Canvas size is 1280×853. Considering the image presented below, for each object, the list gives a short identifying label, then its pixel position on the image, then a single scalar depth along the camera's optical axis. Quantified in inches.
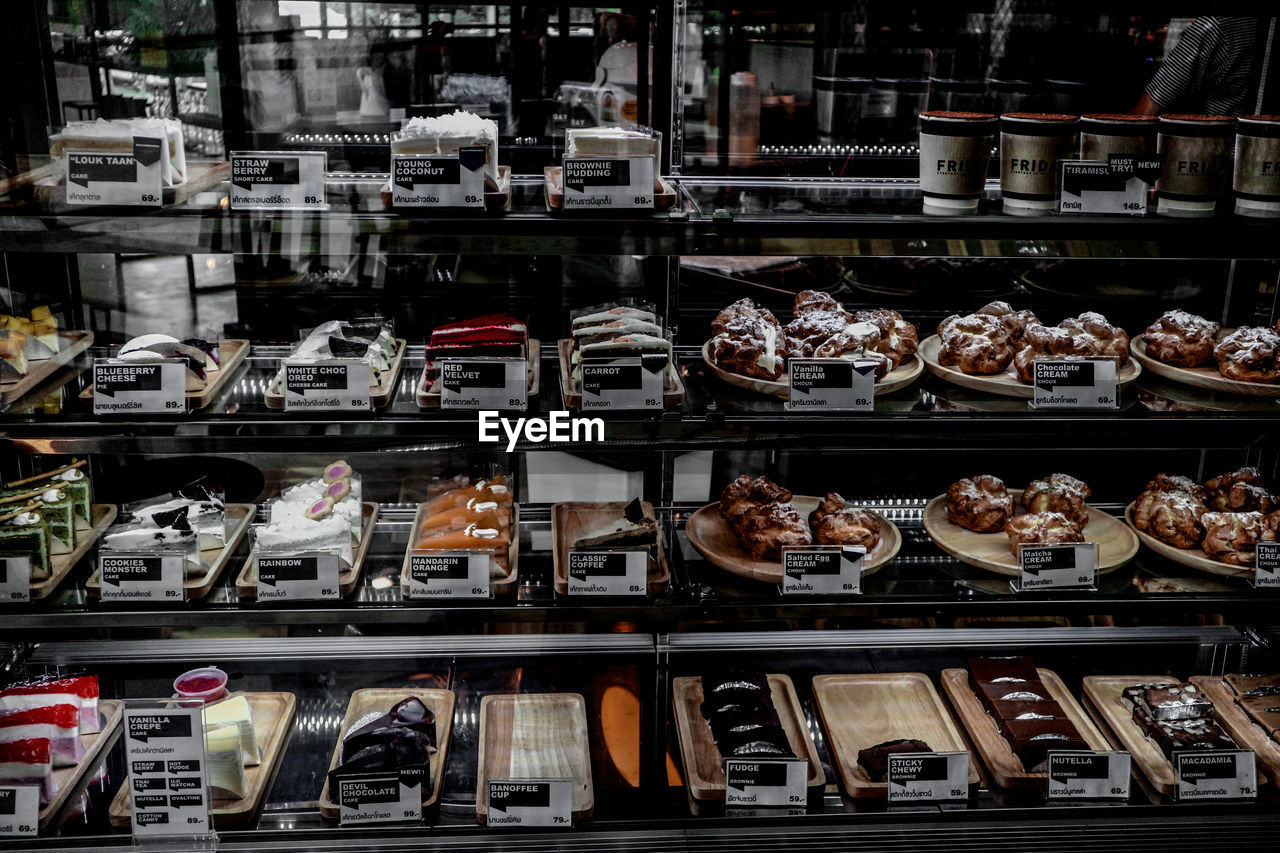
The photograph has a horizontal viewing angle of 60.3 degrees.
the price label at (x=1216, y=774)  108.0
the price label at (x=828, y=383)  100.0
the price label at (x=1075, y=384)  102.1
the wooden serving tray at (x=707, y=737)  109.4
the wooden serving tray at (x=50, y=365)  100.0
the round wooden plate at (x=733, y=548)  107.9
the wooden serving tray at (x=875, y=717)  112.6
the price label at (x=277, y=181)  90.4
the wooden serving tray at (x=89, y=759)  102.8
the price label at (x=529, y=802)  103.5
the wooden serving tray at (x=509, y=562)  105.3
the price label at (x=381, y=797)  101.9
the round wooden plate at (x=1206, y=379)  106.3
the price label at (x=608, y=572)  103.7
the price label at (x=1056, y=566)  105.8
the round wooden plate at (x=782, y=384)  105.1
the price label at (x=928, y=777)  106.5
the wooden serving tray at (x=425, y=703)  110.8
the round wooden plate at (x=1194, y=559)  108.7
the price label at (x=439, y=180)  91.1
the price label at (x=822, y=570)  104.3
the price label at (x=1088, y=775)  107.0
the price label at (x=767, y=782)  105.0
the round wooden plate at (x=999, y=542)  110.7
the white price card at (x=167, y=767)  95.3
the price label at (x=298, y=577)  101.5
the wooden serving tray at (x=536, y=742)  110.7
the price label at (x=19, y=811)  99.4
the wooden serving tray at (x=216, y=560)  102.3
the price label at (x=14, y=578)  100.2
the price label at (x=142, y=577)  100.0
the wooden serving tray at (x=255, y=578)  102.9
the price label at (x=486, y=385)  98.8
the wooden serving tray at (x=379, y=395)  100.9
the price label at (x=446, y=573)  102.6
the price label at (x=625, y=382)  98.2
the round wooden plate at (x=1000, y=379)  105.8
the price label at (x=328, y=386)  98.0
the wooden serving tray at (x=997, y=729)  111.0
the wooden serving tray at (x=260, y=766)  103.7
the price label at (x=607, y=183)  92.5
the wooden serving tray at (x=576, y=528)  106.8
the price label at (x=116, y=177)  90.5
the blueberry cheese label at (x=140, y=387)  95.5
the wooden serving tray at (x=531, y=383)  101.3
